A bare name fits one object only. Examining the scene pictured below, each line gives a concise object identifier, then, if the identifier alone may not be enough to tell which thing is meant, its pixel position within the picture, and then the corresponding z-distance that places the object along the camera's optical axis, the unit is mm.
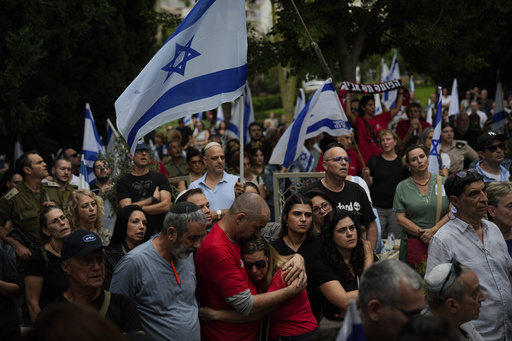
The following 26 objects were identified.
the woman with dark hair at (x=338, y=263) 5035
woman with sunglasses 4996
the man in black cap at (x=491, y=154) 7828
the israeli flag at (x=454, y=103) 15714
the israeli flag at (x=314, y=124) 8967
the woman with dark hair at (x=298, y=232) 5703
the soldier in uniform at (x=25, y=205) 7852
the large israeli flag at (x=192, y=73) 6426
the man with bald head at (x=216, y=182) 7766
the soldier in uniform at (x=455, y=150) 10539
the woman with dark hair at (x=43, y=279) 5164
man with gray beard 4738
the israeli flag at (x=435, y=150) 9367
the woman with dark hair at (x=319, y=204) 6465
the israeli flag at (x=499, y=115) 13234
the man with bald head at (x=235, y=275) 4793
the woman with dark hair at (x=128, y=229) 6098
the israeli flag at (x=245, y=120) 14305
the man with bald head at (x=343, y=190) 6941
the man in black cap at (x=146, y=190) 8117
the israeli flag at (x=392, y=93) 18547
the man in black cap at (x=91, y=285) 4297
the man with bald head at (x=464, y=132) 12062
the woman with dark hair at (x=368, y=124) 10531
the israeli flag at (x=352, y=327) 2891
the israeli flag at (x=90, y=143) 10984
